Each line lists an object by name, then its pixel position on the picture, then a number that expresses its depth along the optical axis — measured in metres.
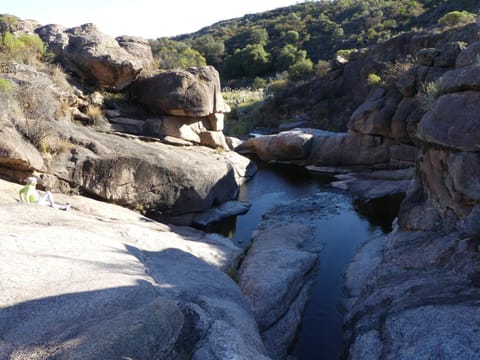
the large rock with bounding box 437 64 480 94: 9.47
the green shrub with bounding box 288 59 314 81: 47.38
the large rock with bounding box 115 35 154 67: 22.09
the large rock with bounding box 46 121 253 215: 14.37
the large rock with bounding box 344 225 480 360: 5.73
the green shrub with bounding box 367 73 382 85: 32.78
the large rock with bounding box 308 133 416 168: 23.94
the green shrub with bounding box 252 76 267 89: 60.06
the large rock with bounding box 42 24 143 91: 19.56
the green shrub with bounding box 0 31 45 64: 17.39
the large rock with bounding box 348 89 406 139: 24.28
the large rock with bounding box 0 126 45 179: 12.26
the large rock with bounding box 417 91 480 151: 8.88
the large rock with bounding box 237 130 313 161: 29.08
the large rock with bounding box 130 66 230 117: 20.36
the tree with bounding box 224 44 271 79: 63.81
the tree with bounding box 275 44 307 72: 59.12
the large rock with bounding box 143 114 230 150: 20.47
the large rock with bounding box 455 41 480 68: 10.99
